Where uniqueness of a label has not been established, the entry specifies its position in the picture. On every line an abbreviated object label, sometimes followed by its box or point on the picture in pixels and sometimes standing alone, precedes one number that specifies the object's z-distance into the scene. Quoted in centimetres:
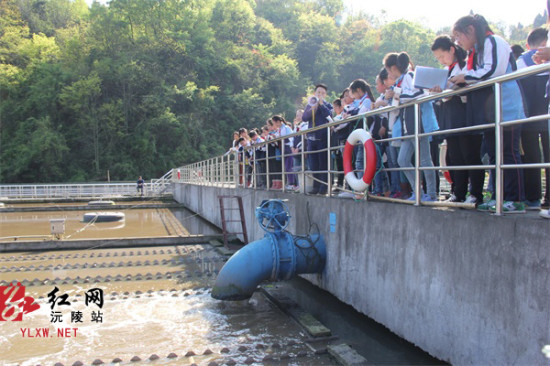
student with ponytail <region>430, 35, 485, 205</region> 406
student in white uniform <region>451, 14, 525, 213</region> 361
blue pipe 590
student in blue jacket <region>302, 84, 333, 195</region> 712
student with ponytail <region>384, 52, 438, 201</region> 457
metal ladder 1043
